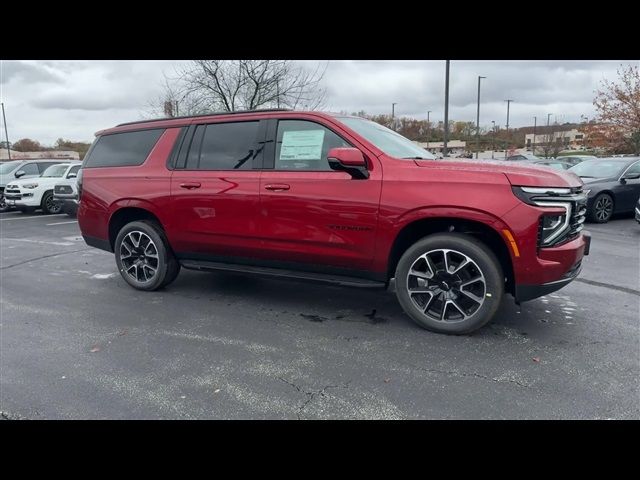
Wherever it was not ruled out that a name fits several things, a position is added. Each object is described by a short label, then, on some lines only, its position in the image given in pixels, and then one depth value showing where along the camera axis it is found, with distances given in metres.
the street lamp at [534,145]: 60.74
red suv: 3.46
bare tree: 17.00
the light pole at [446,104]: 14.77
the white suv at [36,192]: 13.64
